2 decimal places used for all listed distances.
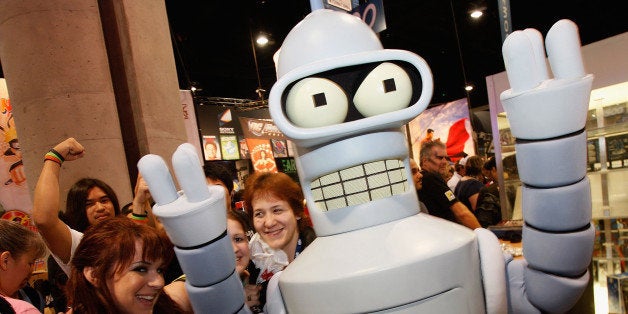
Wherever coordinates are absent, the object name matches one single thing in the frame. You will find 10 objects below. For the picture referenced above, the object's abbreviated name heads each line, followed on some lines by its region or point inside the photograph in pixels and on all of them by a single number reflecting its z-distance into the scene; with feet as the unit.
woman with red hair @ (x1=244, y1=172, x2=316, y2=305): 6.10
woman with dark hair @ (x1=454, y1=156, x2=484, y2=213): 14.05
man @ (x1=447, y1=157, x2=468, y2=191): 16.53
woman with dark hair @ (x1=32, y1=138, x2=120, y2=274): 6.17
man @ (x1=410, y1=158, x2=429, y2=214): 11.09
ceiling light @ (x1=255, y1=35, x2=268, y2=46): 26.78
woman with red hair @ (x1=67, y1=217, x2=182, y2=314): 4.88
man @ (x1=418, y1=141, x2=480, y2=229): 10.57
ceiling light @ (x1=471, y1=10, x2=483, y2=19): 28.27
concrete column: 8.96
